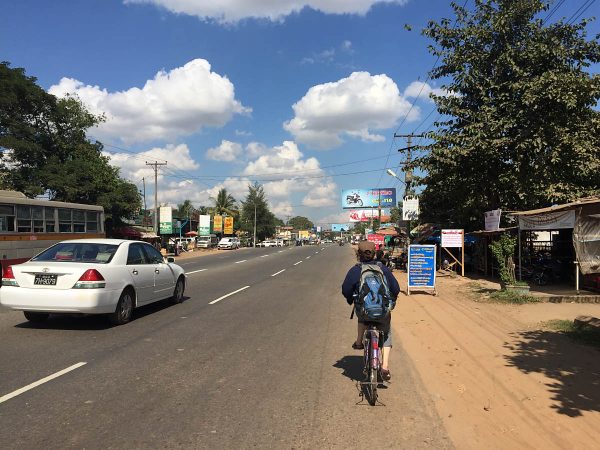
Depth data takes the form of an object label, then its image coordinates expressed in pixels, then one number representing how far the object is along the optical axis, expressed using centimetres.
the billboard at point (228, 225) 8109
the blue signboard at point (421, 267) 1463
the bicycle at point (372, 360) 503
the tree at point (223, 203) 8984
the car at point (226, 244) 6938
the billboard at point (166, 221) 5466
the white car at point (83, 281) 789
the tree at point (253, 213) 10181
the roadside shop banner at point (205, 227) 7076
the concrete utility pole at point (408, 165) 2057
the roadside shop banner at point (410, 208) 2875
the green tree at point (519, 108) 1659
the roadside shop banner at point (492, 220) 1790
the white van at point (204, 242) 6869
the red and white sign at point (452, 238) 2055
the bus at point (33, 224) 1491
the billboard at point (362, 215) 9686
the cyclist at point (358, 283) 531
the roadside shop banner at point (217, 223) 7763
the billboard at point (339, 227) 14438
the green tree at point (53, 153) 3575
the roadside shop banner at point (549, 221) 1371
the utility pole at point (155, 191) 4898
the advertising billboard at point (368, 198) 8338
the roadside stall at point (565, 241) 1207
